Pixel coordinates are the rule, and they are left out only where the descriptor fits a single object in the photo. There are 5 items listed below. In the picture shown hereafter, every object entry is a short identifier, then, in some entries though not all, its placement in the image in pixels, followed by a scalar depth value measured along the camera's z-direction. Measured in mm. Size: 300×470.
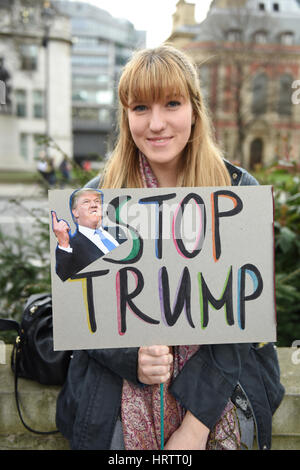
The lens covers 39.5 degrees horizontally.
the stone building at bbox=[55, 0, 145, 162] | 50781
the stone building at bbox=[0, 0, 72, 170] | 26188
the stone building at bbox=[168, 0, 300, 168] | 20969
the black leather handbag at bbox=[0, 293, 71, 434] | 1482
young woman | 1232
